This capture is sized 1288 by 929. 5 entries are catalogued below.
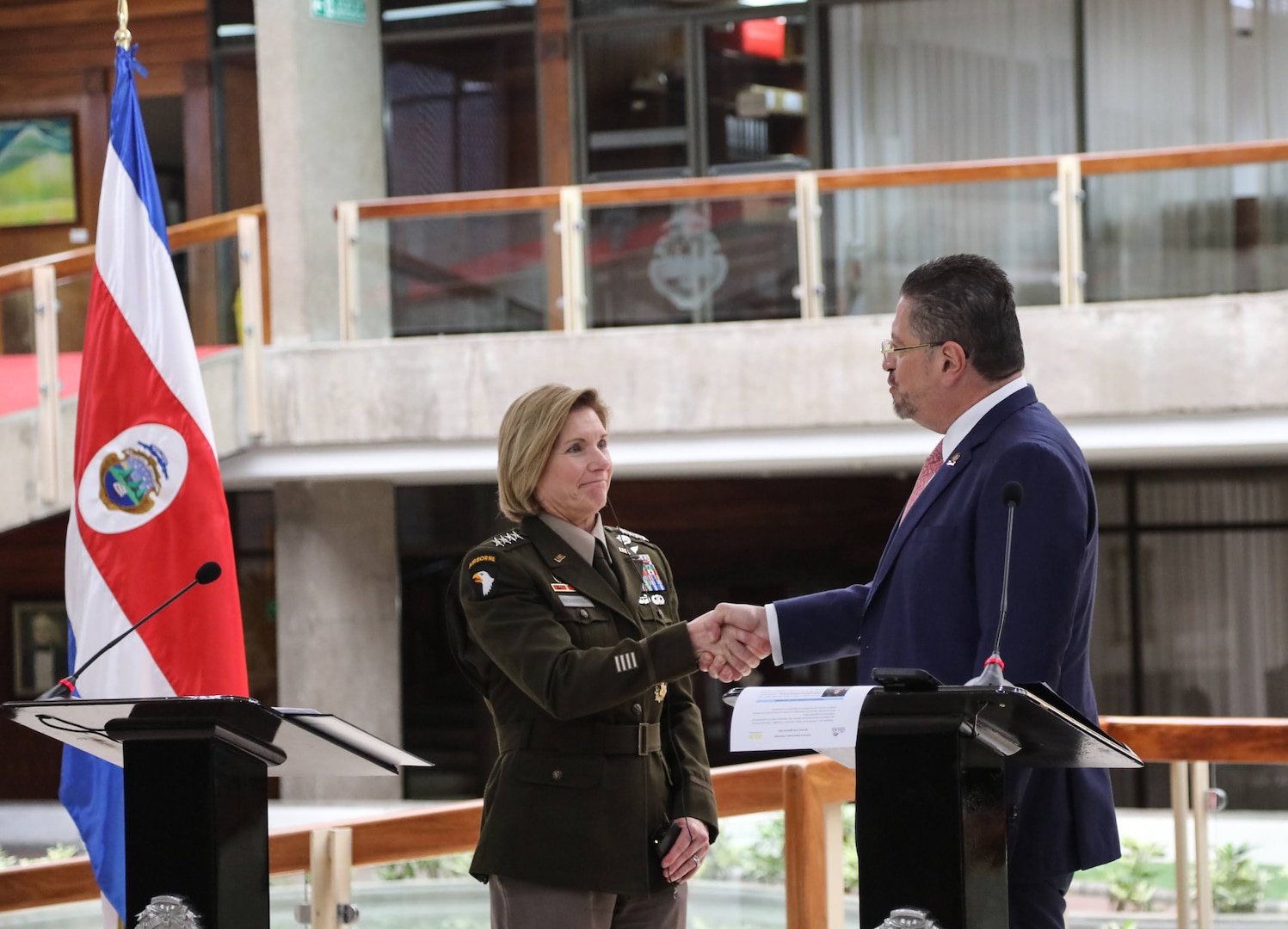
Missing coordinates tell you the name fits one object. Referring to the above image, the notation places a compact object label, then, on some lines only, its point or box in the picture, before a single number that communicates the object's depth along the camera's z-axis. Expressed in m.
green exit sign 19.95
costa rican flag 8.81
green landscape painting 24.30
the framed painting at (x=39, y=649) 23.62
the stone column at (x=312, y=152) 18.48
